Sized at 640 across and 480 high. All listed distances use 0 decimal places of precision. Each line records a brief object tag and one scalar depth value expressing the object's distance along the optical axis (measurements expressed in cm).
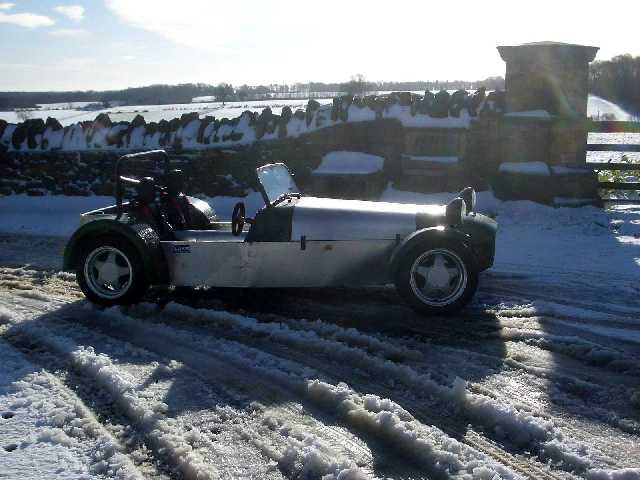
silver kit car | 559
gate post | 1067
